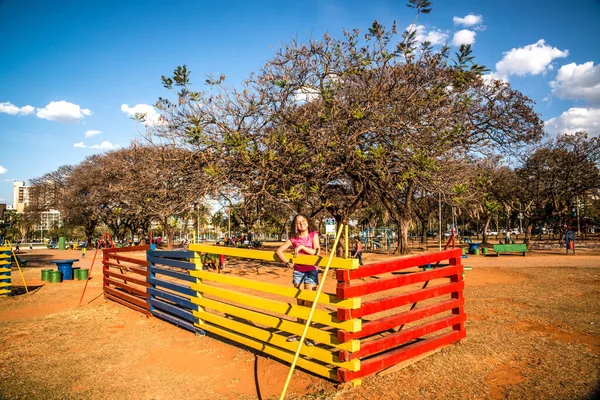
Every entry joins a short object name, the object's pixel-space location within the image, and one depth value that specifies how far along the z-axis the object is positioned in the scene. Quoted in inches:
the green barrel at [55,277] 559.2
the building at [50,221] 2241.5
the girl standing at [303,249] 206.4
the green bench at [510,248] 918.4
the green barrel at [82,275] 584.7
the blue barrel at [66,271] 580.4
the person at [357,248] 650.0
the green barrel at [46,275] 563.0
